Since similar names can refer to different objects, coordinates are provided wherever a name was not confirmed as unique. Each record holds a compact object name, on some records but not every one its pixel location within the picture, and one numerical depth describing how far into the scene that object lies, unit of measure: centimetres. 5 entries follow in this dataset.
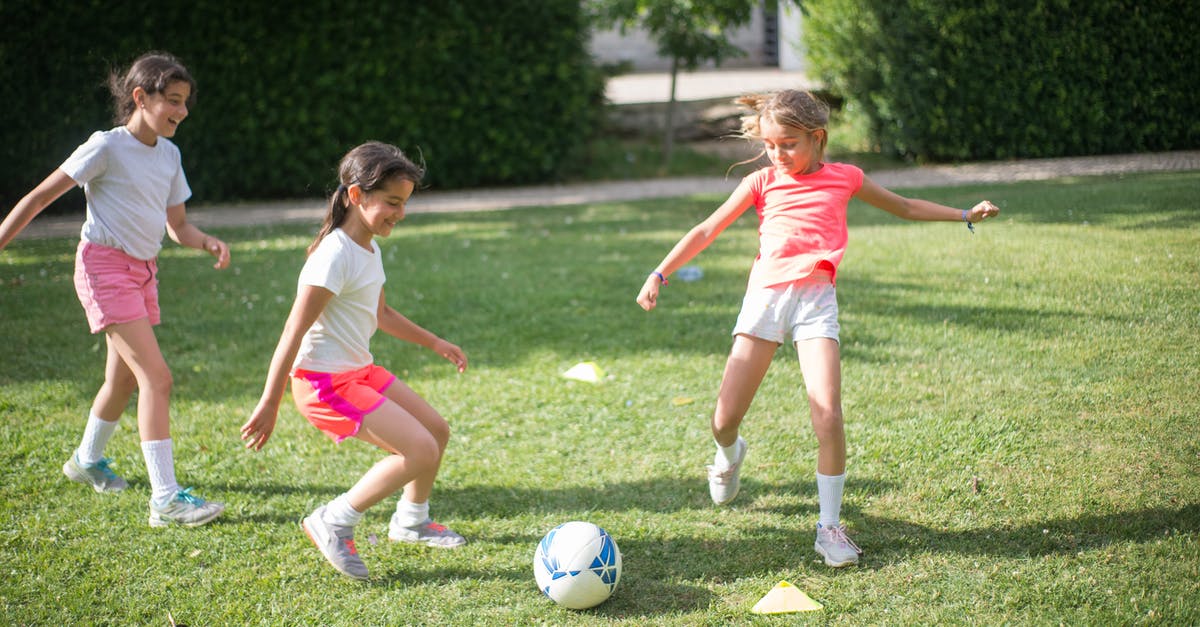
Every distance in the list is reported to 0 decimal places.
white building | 2194
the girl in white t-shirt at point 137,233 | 414
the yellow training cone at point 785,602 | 330
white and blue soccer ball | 336
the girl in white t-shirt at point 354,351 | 351
